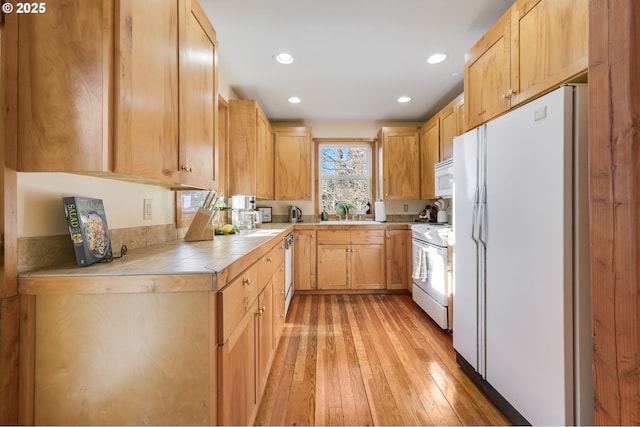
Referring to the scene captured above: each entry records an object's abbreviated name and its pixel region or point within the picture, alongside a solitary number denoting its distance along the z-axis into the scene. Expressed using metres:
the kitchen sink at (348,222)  3.60
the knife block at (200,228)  1.69
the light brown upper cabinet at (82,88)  0.80
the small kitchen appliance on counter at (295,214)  3.90
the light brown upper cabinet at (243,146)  2.79
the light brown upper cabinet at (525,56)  1.12
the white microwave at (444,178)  2.66
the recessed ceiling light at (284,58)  2.29
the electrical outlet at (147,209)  1.46
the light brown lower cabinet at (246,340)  0.90
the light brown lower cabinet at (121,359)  0.81
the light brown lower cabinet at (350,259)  3.48
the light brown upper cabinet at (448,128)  2.77
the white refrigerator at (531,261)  1.06
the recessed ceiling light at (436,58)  2.34
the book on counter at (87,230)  0.93
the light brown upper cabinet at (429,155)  3.23
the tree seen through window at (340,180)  4.23
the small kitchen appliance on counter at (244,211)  2.78
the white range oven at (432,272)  2.39
